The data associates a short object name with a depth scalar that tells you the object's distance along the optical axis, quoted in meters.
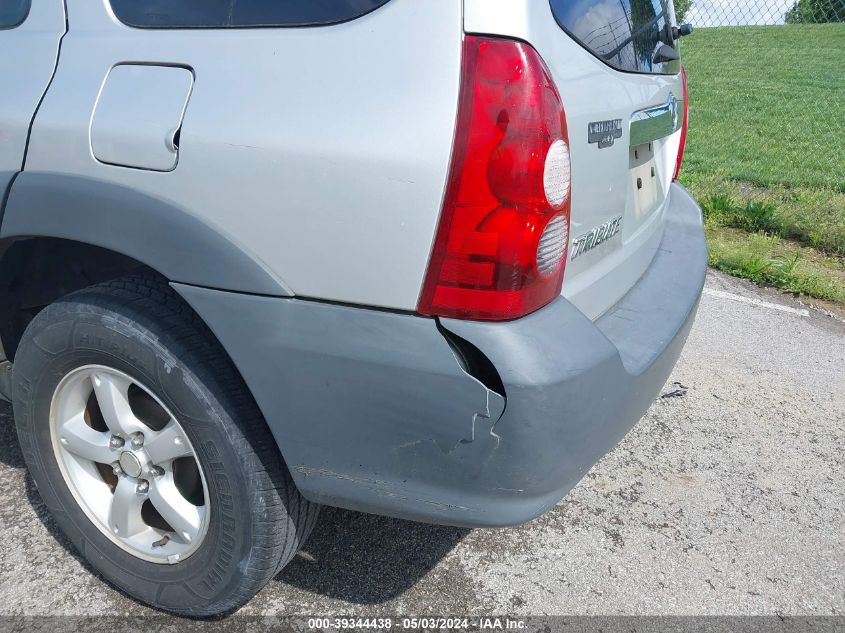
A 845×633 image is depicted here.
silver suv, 1.49
